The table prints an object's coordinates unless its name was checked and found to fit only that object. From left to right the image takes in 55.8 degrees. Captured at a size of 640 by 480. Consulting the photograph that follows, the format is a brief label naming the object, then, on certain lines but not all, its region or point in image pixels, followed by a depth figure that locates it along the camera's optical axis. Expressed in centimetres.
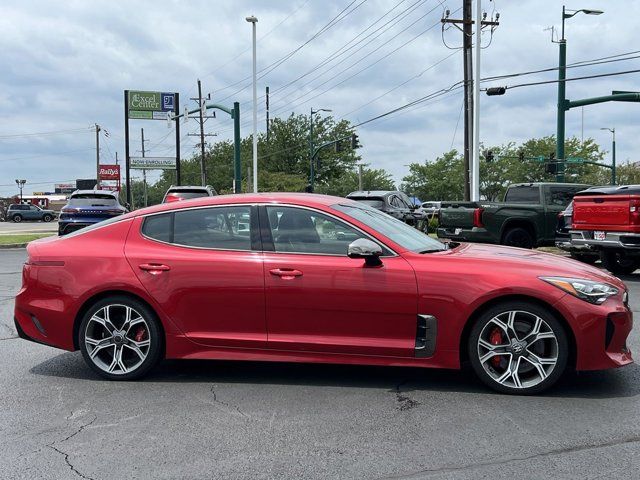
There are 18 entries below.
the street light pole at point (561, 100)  2351
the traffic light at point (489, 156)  3339
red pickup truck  1035
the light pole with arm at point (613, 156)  4622
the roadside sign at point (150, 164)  4303
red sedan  438
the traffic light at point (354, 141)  3928
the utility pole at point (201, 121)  5369
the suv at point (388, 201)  1767
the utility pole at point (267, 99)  5795
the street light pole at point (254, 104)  3087
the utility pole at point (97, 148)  6651
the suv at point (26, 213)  5622
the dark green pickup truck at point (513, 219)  1465
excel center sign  4000
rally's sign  5831
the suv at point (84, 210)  1759
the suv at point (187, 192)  1880
